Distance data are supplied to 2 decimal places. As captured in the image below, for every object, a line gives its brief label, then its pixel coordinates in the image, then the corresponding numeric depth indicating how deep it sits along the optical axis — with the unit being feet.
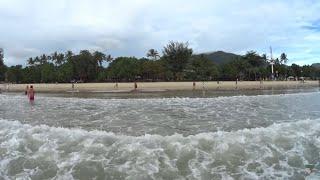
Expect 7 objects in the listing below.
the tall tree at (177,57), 225.53
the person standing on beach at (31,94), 70.36
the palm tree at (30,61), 326.16
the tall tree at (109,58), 275.89
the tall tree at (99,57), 256.77
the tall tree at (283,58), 360.38
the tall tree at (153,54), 284.10
